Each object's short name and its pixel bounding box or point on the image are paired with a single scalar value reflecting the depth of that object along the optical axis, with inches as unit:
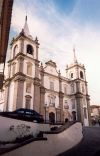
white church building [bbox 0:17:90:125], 791.6
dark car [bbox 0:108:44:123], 418.1
